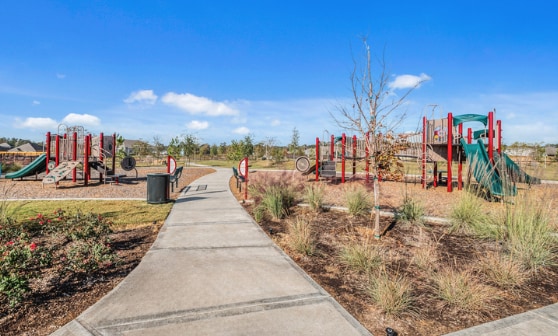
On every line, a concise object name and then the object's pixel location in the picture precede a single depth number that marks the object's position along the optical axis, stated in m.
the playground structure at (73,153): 14.44
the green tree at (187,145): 45.53
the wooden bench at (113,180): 14.29
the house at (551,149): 66.78
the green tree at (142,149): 49.48
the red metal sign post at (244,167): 9.65
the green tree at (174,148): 41.08
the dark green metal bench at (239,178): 12.37
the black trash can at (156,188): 9.00
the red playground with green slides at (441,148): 11.10
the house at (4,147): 76.12
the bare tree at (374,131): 5.54
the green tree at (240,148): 39.71
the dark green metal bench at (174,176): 12.23
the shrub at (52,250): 3.09
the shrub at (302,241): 4.74
